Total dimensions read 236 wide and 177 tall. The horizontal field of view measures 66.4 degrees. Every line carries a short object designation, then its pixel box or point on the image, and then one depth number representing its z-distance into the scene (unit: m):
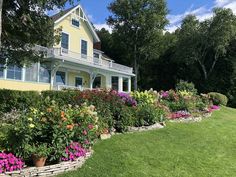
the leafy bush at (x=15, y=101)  7.16
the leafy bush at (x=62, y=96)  6.58
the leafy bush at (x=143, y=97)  7.80
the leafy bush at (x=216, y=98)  14.13
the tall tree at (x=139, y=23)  22.46
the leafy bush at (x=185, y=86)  13.80
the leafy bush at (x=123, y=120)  5.84
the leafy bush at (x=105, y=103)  5.64
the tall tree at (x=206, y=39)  20.69
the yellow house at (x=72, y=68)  11.79
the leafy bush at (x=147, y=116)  6.38
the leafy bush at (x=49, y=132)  3.42
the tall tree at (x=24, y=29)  6.40
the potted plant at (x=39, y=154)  3.41
